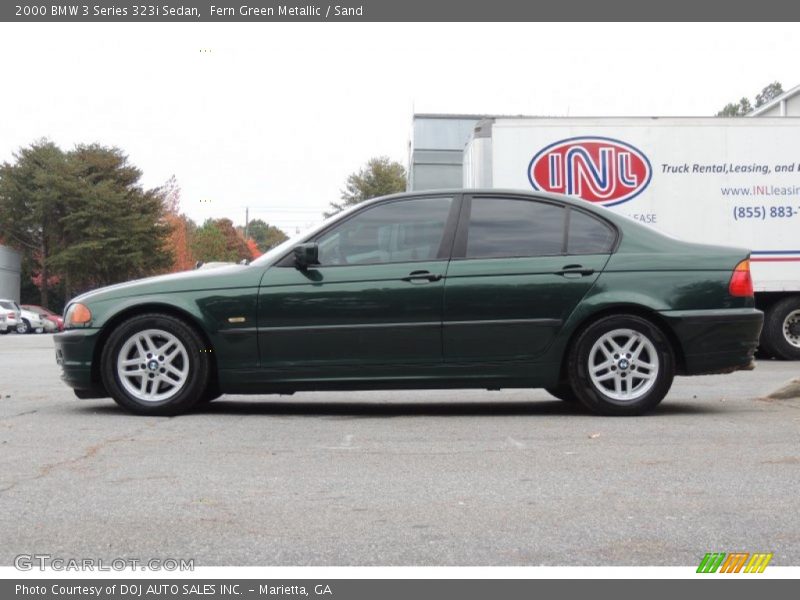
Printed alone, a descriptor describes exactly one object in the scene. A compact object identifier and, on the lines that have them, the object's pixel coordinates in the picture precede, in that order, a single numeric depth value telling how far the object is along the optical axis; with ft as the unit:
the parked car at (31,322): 149.68
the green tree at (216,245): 260.01
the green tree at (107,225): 191.52
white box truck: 43.39
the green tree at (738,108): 314.35
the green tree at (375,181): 229.86
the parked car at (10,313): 141.49
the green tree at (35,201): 192.24
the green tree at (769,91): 307.78
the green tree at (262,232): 451.98
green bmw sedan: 22.80
